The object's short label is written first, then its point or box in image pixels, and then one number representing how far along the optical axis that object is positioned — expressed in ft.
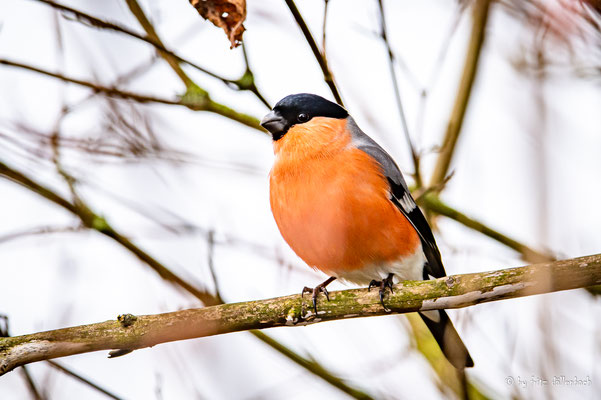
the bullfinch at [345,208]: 27.73
